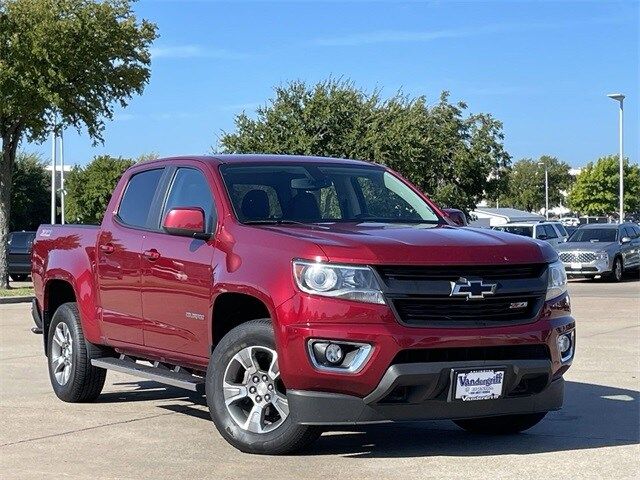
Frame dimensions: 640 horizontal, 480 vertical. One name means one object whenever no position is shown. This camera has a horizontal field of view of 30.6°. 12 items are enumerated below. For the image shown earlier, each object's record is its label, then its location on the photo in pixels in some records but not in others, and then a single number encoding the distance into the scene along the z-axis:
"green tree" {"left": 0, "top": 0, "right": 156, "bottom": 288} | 27.38
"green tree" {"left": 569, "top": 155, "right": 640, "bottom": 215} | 120.75
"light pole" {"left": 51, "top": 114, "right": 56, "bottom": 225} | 51.61
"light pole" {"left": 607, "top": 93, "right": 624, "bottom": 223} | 50.46
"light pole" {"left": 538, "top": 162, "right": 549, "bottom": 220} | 124.34
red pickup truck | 6.61
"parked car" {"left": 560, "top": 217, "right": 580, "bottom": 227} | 98.41
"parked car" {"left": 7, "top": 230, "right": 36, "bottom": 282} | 38.75
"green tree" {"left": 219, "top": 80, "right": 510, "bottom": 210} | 43.25
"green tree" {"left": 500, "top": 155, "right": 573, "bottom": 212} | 144.00
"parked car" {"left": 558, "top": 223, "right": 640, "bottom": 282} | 32.75
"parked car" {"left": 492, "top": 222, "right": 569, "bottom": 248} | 36.35
